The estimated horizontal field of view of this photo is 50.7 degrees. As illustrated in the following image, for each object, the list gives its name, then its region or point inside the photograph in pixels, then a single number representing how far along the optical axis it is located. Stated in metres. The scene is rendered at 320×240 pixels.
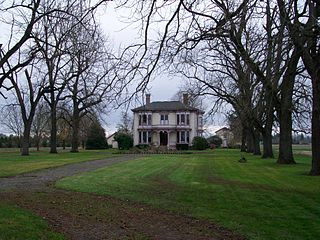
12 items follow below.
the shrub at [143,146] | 51.83
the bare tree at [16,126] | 67.11
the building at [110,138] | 93.79
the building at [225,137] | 76.52
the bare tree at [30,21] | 14.55
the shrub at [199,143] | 54.68
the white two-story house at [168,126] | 58.71
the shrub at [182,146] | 55.29
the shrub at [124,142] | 55.67
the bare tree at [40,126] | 51.60
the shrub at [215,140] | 73.84
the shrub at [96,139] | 61.60
